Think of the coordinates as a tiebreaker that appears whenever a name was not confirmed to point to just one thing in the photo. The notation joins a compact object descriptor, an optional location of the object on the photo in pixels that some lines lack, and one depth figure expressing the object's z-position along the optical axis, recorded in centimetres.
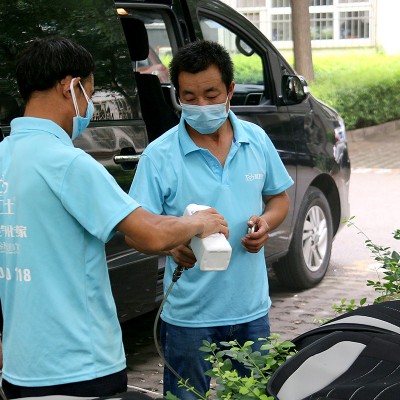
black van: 696
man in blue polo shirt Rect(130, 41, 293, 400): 499
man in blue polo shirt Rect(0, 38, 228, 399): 383
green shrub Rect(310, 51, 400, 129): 2619
